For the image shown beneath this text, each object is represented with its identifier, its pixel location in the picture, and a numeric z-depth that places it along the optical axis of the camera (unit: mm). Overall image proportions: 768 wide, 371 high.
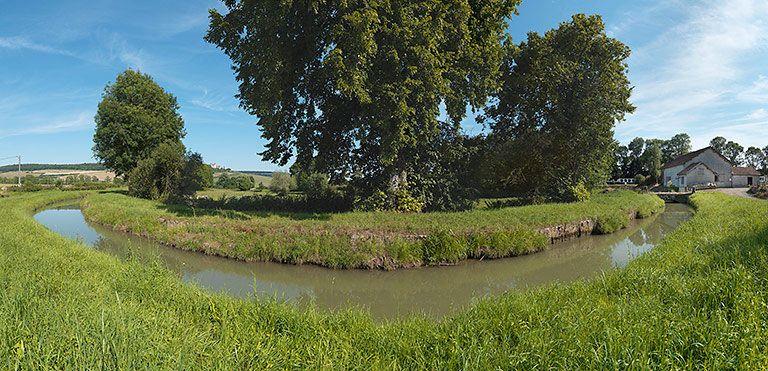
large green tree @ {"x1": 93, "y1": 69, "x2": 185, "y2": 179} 35844
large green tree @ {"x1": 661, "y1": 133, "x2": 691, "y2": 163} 93112
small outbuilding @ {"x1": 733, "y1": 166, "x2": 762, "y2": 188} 60531
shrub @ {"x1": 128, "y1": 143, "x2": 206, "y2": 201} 29328
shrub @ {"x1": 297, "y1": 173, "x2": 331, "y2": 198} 22970
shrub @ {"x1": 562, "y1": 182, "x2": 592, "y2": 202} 25875
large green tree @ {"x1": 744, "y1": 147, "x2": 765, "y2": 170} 93812
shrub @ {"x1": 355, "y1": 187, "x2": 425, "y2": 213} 17609
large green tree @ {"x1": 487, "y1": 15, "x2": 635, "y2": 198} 25188
